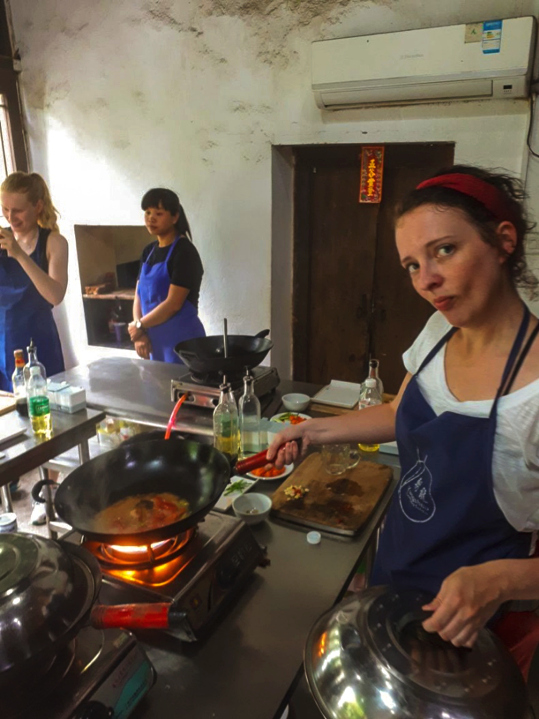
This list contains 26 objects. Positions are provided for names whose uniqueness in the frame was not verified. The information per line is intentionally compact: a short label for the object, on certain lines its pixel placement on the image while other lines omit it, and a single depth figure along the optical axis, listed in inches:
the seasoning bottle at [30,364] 79.7
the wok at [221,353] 75.6
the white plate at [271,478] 63.1
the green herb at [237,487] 60.4
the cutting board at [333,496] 55.0
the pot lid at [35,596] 28.2
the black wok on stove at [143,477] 45.1
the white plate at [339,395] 84.8
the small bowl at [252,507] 54.7
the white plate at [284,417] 77.8
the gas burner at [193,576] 39.5
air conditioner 97.7
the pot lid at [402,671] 28.2
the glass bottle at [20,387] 83.0
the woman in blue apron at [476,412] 38.0
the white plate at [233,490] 57.4
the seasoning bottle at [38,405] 77.8
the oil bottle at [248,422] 68.7
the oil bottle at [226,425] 64.9
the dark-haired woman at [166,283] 115.6
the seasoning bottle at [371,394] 77.7
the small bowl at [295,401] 84.1
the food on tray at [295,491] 58.4
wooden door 134.7
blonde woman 108.2
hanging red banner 128.7
